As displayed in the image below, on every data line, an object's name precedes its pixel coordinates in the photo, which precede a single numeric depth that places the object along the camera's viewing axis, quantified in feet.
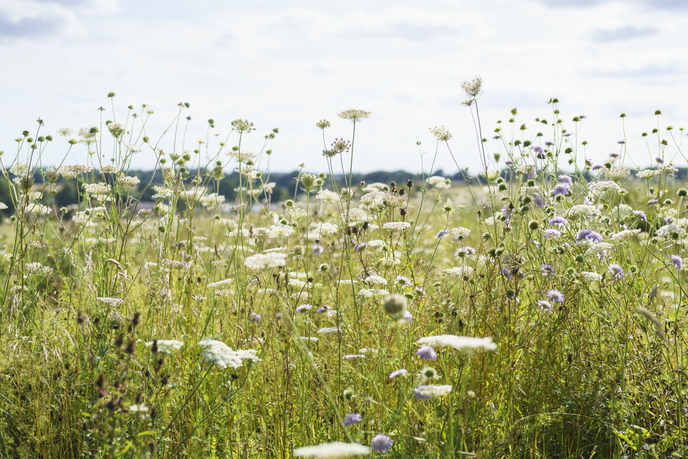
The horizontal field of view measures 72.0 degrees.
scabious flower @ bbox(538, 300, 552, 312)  7.89
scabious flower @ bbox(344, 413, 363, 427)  6.14
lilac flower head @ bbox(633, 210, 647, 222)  11.41
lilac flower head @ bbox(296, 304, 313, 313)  9.73
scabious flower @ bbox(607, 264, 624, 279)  9.27
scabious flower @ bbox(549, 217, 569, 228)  9.95
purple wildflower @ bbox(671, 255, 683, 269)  9.56
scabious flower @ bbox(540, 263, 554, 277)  9.23
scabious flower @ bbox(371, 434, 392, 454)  5.94
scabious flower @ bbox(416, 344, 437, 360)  6.90
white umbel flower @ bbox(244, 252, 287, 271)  6.15
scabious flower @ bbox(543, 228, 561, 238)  9.51
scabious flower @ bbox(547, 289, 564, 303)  8.48
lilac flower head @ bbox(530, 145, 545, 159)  13.14
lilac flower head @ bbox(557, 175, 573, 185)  12.70
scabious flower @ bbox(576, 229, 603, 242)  9.35
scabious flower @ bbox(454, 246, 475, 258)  10.05
